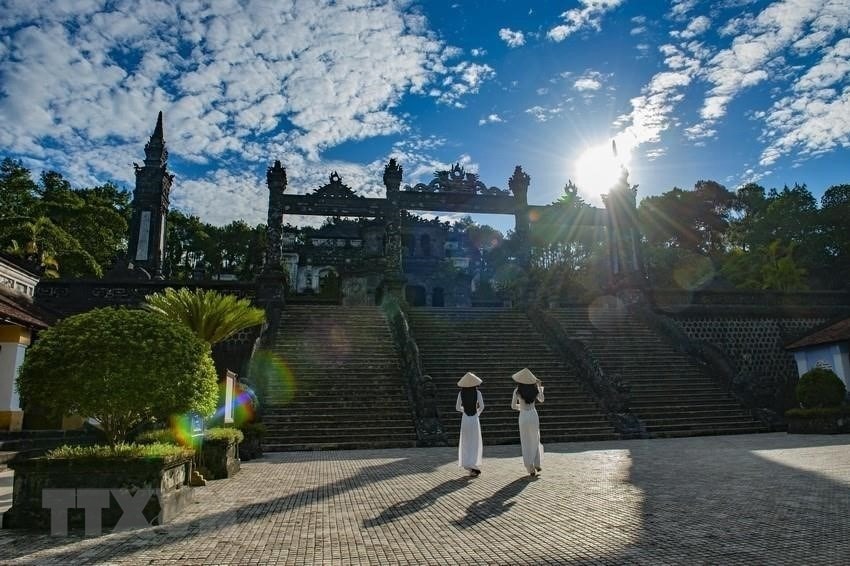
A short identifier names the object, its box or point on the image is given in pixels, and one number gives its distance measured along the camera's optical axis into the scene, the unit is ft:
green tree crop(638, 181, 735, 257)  157.07
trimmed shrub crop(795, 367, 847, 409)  46.09
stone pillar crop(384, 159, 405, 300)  86.99
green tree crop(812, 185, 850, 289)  98.37
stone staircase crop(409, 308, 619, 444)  44.73
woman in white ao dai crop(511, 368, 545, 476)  27.61
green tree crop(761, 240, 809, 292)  95.91
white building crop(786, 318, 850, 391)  52.95
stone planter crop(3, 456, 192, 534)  17.40
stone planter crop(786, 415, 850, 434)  44.01
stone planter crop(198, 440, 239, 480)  27.58
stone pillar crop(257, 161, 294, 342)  64.90
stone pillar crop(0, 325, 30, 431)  41.45
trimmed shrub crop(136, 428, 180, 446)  24.72
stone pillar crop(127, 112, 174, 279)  78.84
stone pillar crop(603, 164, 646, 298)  87.81
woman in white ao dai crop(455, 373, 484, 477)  28.27
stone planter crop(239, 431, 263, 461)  35.65
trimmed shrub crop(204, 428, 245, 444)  27.94
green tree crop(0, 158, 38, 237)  105.19
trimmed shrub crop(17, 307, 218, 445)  18.98
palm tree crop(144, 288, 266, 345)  37.88
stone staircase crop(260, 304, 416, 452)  42.37
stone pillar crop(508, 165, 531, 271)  93.83
